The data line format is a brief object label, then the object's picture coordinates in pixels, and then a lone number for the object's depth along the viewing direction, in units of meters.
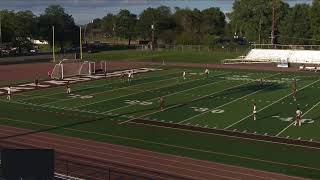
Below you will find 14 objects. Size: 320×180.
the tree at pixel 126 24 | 130.12
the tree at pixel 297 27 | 93.88
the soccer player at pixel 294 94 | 37.33
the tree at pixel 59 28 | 104.19
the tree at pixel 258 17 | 100.38
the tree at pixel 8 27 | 97.07
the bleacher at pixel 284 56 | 72.56
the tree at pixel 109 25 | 141.01
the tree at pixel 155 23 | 120.56
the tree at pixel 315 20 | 90.94
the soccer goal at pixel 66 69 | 51.97
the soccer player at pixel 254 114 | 29.89
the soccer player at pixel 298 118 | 27.97
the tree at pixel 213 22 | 135.41
